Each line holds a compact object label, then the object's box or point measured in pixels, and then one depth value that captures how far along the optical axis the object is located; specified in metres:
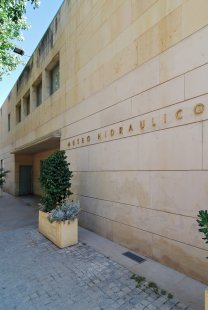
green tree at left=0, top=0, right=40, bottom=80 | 9.08
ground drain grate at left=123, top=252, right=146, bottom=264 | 4.54
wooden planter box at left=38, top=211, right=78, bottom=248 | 5.39
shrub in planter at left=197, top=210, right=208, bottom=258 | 2.43
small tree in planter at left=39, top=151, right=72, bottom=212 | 6.35
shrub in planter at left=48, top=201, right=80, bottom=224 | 5.57
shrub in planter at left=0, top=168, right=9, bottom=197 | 17.61
